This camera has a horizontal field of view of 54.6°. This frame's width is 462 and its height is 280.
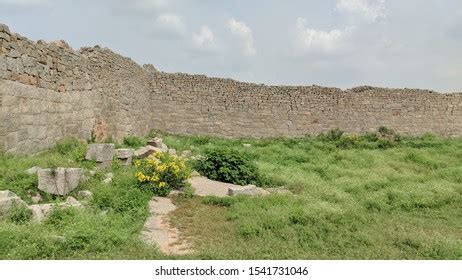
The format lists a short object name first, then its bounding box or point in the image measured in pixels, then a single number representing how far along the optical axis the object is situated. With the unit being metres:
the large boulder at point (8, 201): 5.05
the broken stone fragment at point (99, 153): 8.12
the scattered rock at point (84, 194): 6.31
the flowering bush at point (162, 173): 7.42
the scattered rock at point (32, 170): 6.47
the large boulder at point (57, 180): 6.13
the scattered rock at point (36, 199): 5.91
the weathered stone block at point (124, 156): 8.88
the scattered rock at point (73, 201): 5.74
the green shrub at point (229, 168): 9.19
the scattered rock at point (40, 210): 5.17
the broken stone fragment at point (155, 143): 12.00
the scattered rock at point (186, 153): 11.75
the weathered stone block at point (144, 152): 9.76
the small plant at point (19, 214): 5.02
